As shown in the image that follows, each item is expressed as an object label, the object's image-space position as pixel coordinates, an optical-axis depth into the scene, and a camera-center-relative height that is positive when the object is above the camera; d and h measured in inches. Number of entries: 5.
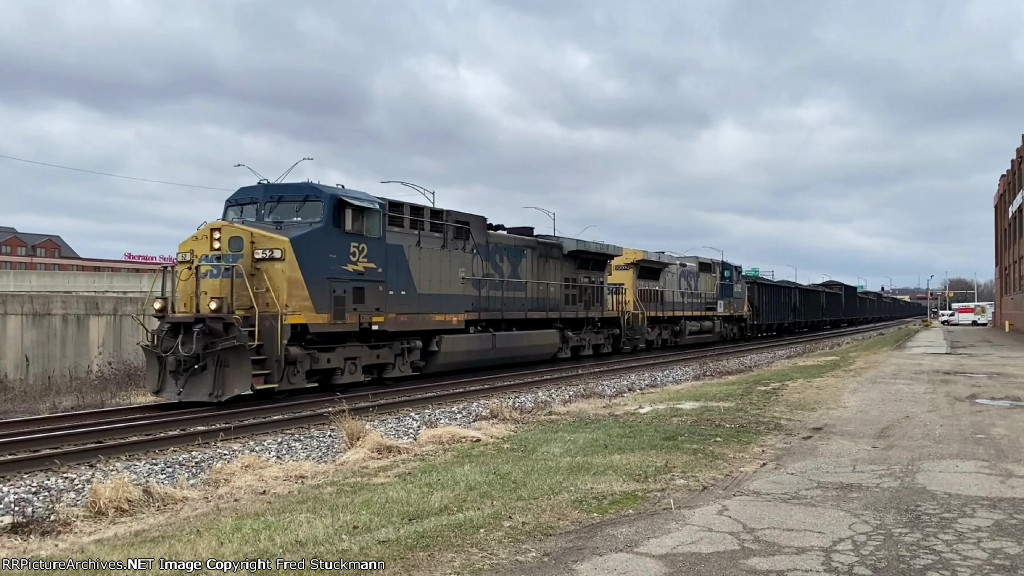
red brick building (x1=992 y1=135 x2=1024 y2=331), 1893.5 +180.8
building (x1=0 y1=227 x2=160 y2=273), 2224.4 +231.4
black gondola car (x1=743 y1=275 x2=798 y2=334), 1515.7 +8.9
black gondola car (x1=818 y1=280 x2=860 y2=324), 2377.0 +32.4
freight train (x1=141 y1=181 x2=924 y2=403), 506.0 +9.8
